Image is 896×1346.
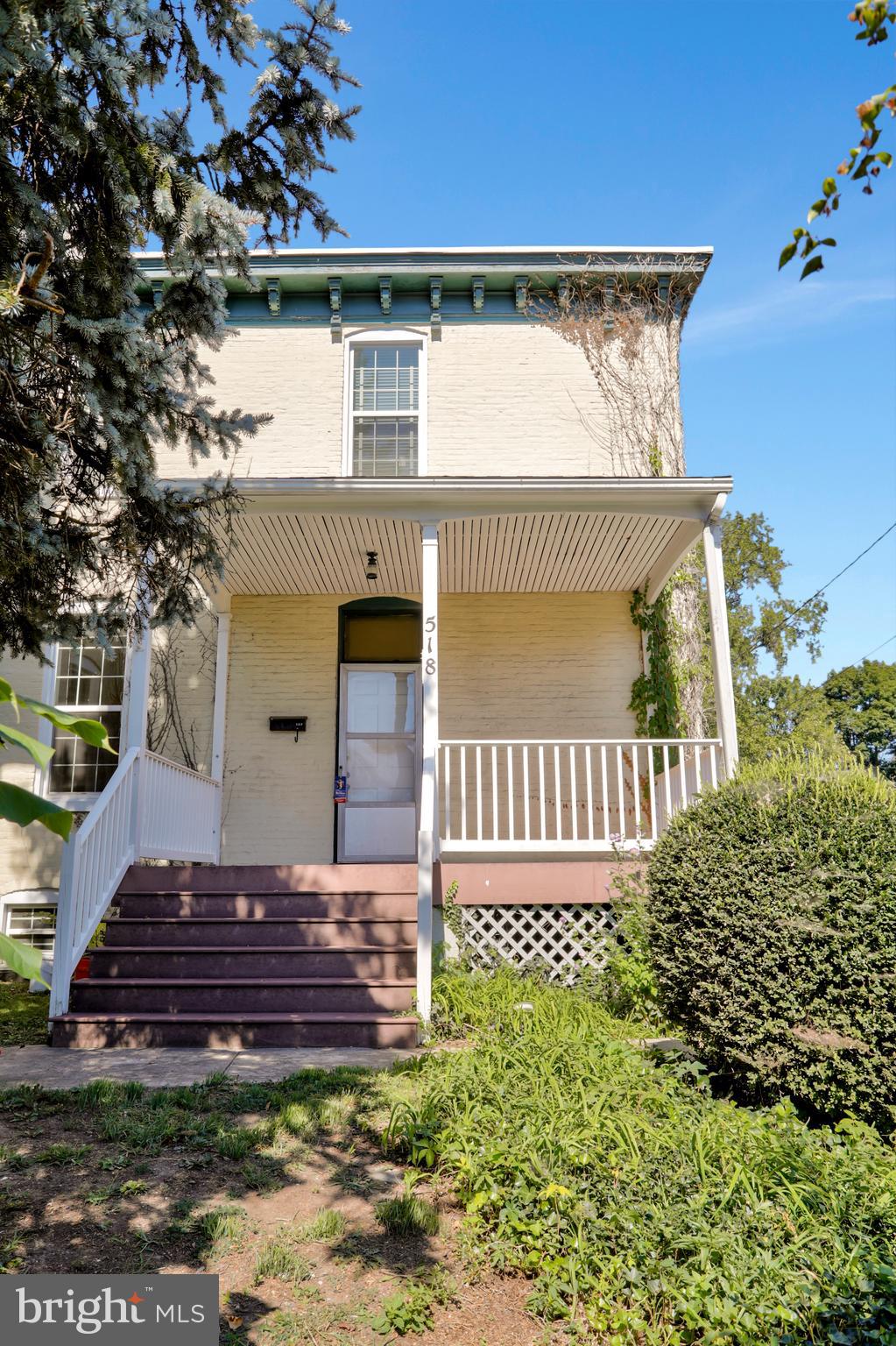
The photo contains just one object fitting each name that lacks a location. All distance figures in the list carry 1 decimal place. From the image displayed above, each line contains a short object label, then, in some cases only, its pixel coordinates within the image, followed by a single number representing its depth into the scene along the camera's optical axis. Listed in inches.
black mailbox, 377.4
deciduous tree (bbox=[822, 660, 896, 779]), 1868.8
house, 274.2
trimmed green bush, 162.2
